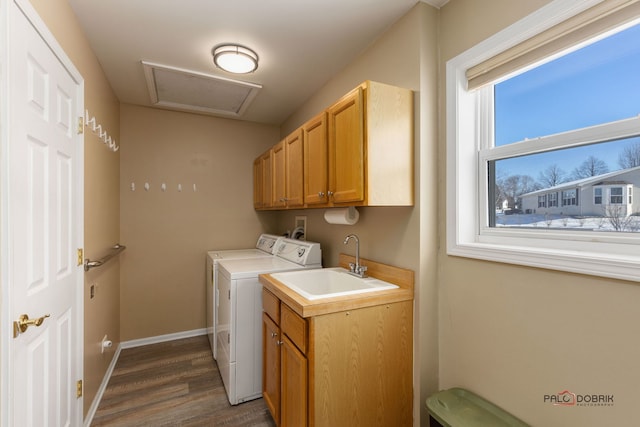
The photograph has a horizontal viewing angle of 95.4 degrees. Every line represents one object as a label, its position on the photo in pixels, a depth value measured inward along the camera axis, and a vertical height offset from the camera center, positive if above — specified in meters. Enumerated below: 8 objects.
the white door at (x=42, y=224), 1.04 -0.04
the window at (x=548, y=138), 1.06 +0.33
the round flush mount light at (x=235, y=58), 2.02 +1.12
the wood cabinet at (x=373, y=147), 1.53 +0.37
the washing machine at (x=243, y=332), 2.09 -0.86
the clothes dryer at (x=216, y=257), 2.67 -0.42
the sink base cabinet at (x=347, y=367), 1.40 -0.78
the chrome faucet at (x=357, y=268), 1.91 -0.36
